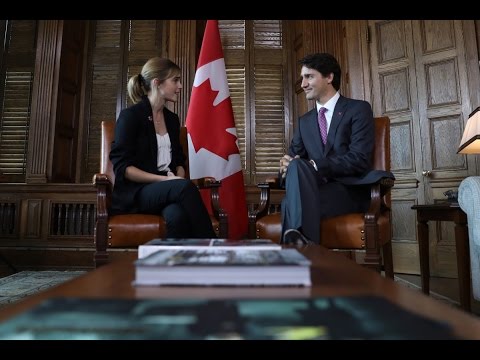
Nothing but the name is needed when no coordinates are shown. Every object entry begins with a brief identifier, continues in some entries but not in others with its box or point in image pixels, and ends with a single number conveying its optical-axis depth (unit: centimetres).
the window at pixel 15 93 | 383
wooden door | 296
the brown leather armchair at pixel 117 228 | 175
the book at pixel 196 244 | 78
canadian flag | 251
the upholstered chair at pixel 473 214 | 166
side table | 175
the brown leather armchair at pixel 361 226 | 160
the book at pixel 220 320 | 37
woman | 177
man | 163
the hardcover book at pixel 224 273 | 52
